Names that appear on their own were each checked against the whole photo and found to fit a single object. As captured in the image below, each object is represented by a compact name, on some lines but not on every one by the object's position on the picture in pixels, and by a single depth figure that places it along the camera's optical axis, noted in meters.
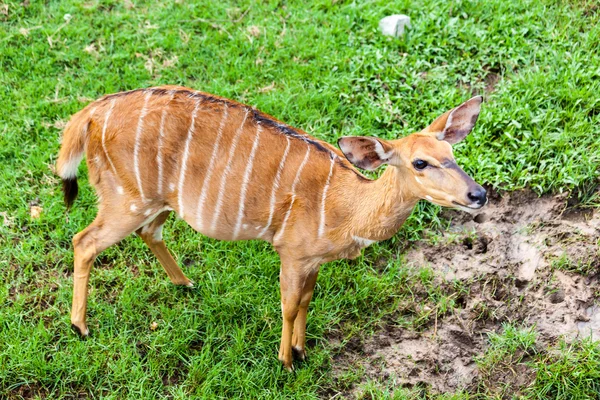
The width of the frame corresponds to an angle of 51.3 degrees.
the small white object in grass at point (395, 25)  4.59
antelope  2.89
